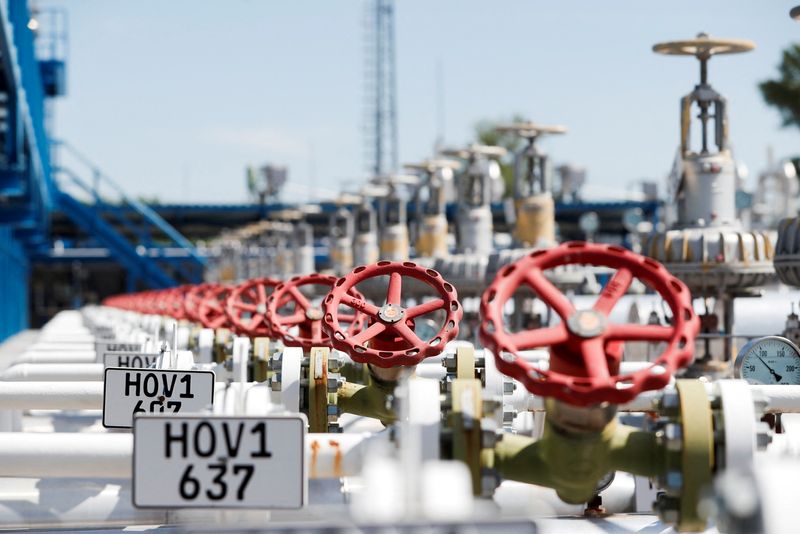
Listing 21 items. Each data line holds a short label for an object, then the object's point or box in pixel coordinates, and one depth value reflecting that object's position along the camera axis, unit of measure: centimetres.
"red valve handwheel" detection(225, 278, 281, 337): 958
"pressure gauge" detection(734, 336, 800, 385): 737
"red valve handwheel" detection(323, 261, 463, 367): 569
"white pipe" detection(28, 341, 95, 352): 1243
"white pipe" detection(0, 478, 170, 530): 609
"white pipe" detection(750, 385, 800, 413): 579
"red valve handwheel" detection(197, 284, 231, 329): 1220
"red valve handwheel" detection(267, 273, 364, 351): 746
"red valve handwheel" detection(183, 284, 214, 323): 1438
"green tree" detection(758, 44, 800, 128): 4431
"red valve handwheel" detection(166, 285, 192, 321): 1568
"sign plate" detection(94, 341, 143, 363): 874
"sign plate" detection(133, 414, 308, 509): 391
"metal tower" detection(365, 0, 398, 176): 5534
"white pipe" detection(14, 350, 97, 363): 1040
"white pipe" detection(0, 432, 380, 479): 447
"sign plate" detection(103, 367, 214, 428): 540
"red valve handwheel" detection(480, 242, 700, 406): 397
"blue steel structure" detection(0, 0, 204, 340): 1669
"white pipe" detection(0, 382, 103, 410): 620
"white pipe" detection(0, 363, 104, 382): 804
